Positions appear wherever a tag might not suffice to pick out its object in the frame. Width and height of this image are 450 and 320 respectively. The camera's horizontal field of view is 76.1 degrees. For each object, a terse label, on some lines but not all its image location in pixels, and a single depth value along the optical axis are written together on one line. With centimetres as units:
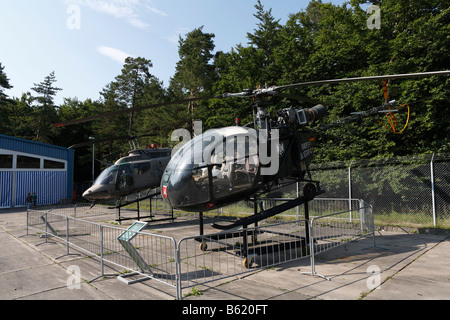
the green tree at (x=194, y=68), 3052
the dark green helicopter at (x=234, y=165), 646
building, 2486
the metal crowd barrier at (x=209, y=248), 579
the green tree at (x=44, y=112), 4238
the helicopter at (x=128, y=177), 1299
